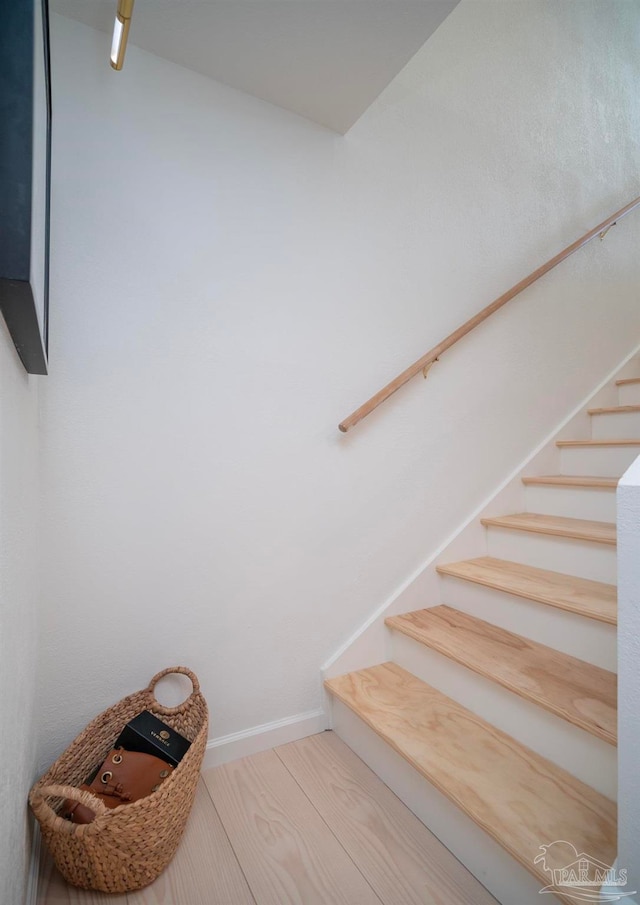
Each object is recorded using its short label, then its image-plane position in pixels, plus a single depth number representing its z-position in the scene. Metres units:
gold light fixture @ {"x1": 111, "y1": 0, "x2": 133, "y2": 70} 0.97
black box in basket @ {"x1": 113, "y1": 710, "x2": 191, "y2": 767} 1.20
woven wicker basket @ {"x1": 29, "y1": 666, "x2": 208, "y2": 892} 0.99
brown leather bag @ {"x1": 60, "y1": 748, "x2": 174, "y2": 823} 1.10
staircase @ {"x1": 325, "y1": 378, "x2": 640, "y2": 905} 1.01
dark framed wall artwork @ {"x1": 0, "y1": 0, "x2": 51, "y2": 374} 0.52
